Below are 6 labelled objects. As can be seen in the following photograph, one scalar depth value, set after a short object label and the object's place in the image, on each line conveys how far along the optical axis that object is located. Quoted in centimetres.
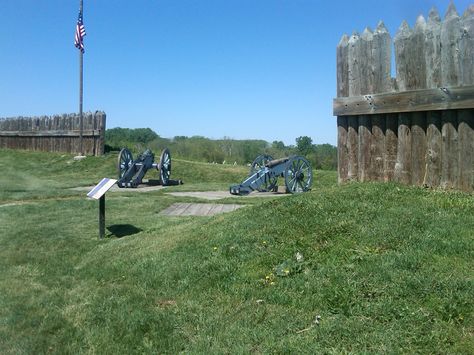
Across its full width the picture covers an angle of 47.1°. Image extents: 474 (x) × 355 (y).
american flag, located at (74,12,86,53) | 2630
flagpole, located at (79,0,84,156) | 2664
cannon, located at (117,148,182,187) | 1866
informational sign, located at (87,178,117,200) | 865
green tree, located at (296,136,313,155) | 3362
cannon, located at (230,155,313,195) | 1555
